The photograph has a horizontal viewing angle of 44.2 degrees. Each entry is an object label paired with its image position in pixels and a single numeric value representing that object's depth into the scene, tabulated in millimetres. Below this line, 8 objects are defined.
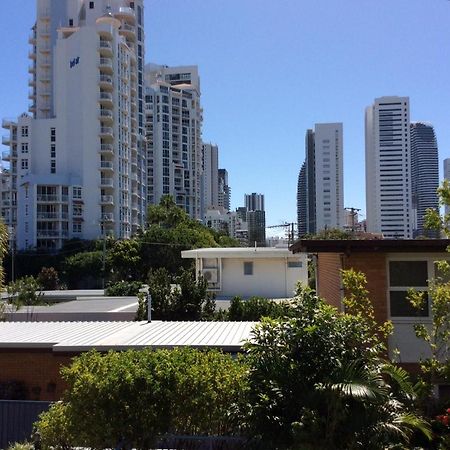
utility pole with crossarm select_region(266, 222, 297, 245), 43594
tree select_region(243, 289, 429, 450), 5965
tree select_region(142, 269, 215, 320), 19984
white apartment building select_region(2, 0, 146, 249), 76375
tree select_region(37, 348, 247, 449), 6367
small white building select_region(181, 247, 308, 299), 32969
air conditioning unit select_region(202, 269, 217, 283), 33359
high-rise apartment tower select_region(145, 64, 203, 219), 125312
